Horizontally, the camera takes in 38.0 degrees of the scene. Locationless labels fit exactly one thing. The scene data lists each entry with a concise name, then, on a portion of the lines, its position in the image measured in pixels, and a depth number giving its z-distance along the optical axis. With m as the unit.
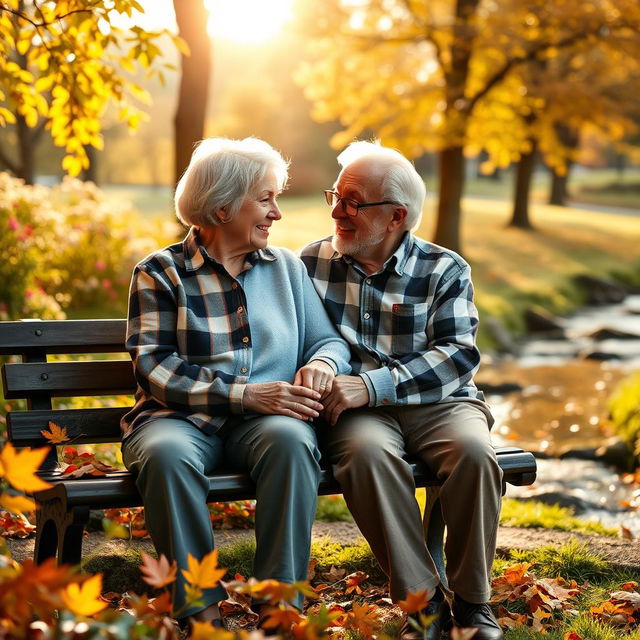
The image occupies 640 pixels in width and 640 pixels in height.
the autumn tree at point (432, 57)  12.84
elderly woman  2.79
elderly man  2.98
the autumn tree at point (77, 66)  4.05
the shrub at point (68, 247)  6.77
